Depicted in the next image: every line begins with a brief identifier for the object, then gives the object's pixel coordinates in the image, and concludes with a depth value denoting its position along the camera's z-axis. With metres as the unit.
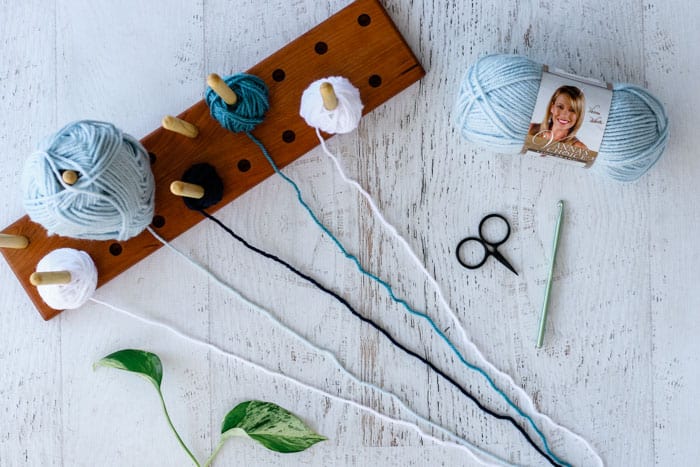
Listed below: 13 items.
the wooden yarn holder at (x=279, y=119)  0.83
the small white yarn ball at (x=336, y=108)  0.78
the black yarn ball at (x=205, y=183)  0.82
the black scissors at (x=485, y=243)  0.85
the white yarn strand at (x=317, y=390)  0.85
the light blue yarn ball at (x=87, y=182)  0.73
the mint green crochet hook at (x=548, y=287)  0.84
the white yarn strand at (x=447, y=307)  0.85
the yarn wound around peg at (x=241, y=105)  0.80
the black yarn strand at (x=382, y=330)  0.84
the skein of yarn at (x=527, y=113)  0.77
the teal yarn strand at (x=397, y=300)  0.85
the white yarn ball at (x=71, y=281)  0.82
